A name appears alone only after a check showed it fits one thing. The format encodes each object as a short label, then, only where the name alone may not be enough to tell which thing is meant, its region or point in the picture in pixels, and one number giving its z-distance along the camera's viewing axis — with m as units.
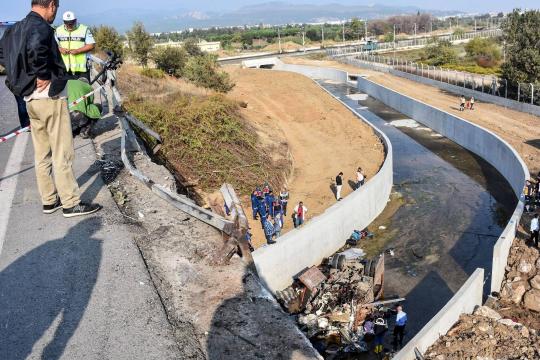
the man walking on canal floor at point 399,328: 10.66
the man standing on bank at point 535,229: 13.60
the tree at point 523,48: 33.19
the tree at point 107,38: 33.91
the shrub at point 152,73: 32.16
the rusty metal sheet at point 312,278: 12.32
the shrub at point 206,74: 33.38
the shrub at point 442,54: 58.28
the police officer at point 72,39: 9.07
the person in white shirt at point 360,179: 19.47
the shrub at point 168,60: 38.91
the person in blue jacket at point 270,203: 16.86
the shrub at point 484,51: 57.47
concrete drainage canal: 11.55
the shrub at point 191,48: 58.62
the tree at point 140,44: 39.44
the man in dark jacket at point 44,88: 4.85
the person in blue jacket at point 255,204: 17.00
